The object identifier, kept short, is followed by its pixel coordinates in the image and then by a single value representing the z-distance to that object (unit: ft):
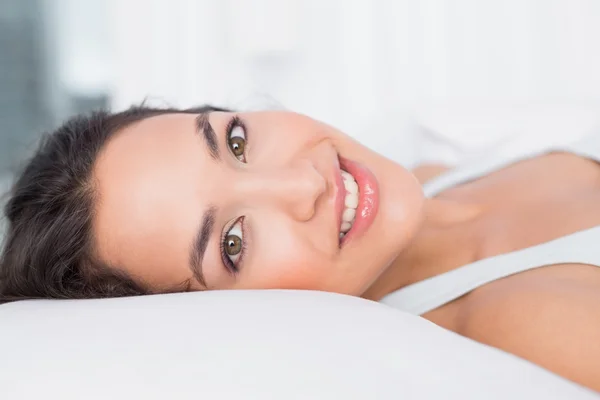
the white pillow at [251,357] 1.71
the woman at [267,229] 2.11
